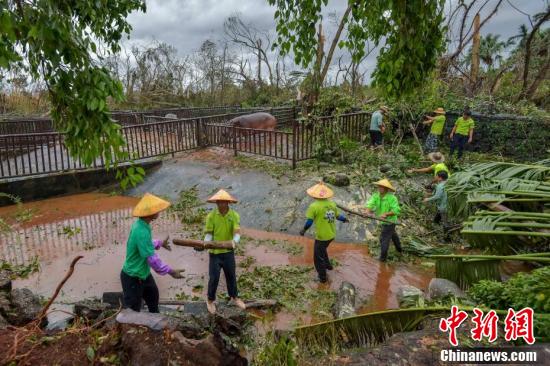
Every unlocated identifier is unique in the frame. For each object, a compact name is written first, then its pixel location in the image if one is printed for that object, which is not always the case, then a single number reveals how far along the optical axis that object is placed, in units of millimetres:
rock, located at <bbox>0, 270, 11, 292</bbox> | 4886
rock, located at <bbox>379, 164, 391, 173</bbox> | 9711
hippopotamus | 14258
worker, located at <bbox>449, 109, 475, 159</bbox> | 10500
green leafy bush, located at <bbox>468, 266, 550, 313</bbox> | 3201
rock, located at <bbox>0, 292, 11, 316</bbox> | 4257
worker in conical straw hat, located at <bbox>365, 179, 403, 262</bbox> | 6340
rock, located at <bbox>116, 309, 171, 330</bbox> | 3057
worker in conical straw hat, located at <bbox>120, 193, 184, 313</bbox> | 4215
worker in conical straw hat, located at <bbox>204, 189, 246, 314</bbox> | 4957
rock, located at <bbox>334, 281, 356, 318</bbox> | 4742
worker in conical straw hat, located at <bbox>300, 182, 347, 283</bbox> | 5898
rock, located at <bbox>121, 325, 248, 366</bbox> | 2793
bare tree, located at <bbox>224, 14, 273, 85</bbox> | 30023
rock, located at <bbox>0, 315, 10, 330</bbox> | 3760
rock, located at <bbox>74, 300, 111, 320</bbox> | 4281
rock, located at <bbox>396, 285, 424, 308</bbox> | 4801
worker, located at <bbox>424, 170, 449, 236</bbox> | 7089
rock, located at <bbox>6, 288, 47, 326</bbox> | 4227
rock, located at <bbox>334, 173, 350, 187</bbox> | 8914
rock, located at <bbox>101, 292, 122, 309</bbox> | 5039
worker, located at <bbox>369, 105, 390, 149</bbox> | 11328
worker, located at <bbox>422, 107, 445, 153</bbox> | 11164
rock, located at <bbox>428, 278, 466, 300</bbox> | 4491
